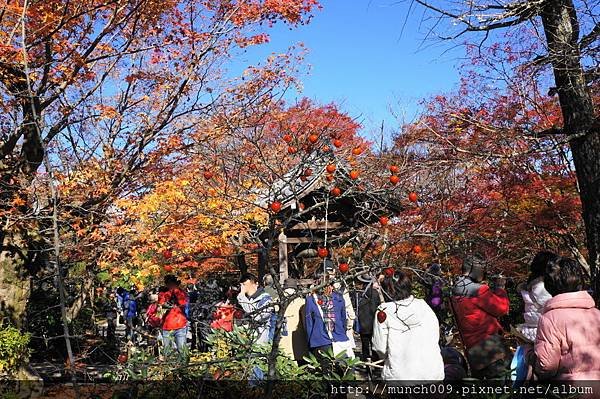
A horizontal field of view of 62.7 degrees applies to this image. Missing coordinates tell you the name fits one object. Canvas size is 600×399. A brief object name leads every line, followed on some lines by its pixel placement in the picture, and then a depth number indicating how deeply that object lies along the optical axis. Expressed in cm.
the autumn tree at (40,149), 630
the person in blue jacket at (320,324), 521
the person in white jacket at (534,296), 384
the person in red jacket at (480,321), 438
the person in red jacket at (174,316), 616
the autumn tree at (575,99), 507
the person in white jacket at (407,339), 353
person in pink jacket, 271
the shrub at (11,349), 656
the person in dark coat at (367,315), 670
